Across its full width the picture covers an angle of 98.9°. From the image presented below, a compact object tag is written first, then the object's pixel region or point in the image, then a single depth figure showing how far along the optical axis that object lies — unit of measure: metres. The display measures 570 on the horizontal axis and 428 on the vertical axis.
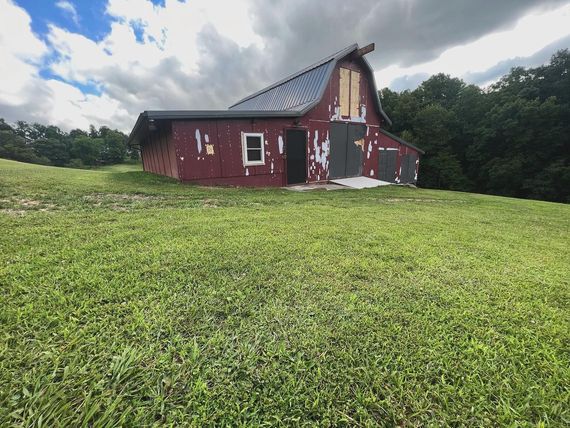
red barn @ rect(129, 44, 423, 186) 7.94
